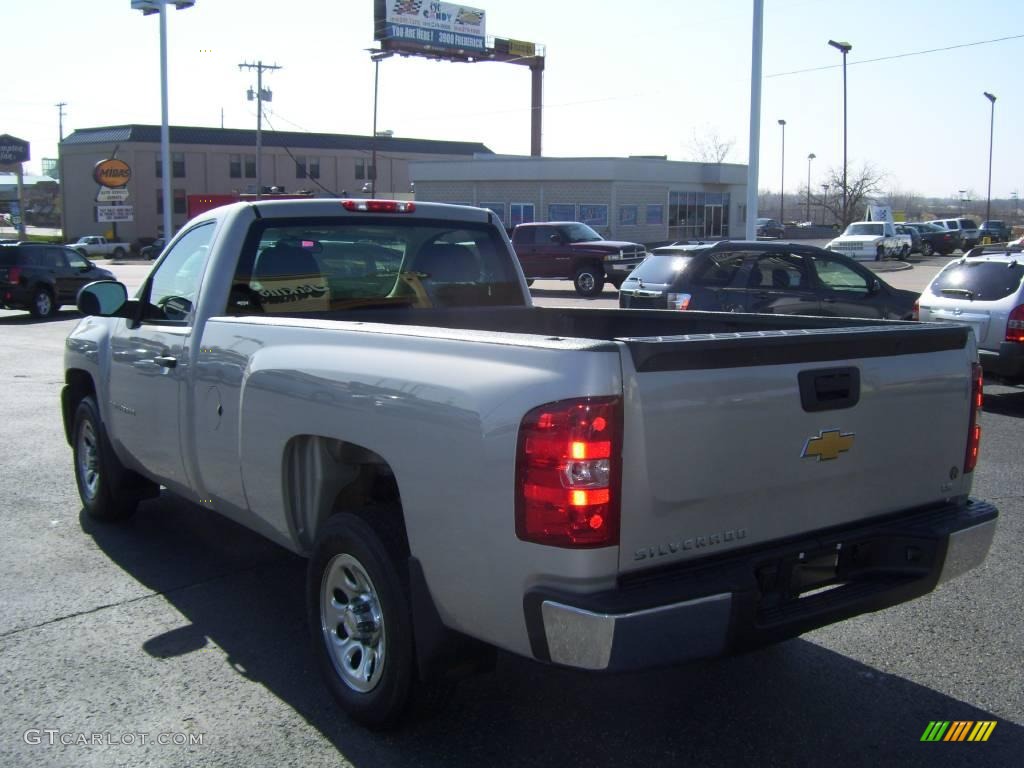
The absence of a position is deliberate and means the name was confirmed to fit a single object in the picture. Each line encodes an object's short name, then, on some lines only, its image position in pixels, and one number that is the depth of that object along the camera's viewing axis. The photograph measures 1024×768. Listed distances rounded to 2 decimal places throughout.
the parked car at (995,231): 58.25
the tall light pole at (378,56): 66.31
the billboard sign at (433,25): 64.88
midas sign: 57.99
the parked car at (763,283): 13.03
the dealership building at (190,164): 79.38
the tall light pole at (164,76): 29.09
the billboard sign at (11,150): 88.50
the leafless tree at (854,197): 82.88
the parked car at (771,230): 63.09
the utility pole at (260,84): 60.33
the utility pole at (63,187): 83.42
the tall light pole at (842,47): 54.91
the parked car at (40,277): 24.16
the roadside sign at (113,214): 49.44
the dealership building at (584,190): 52.97
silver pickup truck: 3.00
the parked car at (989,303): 10.69
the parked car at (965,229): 56.69
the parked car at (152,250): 64.44
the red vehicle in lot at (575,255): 28.78
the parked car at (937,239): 54.41
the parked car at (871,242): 44.53
